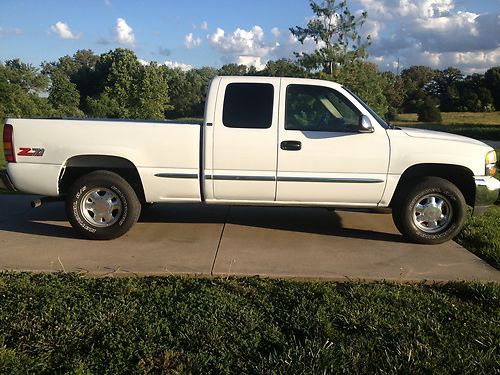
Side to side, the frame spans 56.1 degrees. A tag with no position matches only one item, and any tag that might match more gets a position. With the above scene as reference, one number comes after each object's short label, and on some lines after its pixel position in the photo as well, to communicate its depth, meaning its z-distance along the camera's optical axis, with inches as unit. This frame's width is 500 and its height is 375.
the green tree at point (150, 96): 1477.6
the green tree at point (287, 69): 681.0
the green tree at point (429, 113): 1726.1
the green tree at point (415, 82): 2427.4
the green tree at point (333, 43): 646.5
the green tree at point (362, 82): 637.9
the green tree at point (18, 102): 1349.3
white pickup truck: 209.6
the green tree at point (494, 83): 2343.8
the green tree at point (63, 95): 1693.2
